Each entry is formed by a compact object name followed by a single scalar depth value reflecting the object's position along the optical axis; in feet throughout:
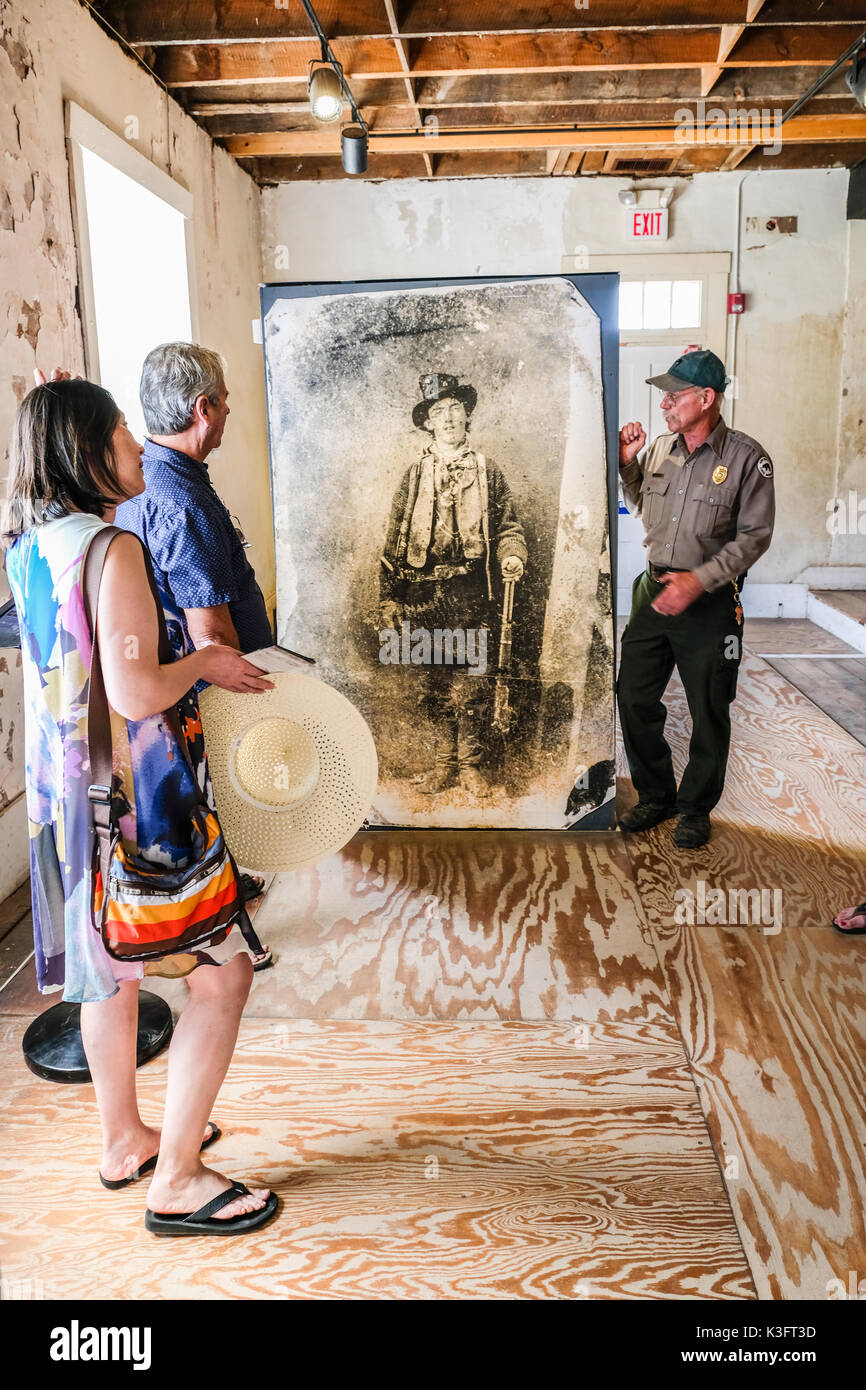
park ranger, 11.19
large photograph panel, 10.96
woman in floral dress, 5.06
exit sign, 24.35
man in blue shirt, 7.52
